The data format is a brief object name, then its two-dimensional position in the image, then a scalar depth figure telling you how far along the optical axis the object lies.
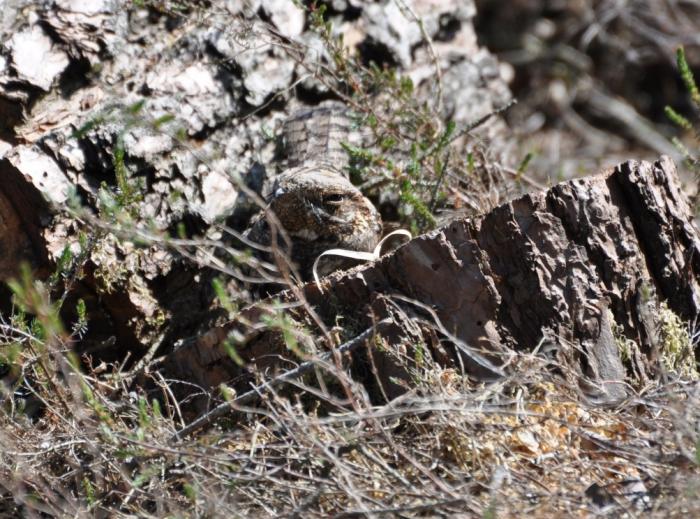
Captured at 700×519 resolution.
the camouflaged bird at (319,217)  6.84
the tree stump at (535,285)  5.87
